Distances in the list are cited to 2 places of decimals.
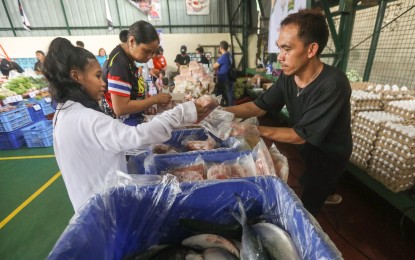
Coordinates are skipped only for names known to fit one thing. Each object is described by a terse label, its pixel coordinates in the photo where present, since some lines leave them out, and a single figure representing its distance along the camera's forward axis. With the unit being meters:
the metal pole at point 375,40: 3.52
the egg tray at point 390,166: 2.02
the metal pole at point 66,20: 11.87
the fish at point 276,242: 0.82
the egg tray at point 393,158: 1.97
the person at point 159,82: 6.04
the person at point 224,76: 6.80
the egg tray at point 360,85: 3.21
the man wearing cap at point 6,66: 7.24
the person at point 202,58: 8.64
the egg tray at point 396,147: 1.94
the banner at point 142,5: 11.93
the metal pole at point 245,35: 10.30
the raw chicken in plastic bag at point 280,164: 1.24
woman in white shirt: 1.07
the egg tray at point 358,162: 2.49
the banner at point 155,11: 12.10
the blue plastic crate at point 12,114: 4.46
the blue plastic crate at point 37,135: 4.79
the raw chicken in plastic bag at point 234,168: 1.24
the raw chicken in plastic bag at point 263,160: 1.14
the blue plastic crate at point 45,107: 5.30
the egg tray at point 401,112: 2.24
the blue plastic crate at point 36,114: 5.12
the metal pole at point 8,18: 11.73
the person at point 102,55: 11.00
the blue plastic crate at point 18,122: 4.58
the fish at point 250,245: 0.77
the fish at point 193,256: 0.84
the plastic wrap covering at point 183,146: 1.43
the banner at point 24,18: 11.59
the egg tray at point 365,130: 2.31
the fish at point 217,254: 0.84
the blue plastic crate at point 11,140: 4.77
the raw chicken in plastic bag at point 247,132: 1.61
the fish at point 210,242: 0.88
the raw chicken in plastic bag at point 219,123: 1.59
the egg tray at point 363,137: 2.34
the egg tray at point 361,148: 2.41
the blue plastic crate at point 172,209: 0.84
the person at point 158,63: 7.41
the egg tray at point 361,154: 2.43
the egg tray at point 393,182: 2.08
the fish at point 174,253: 0.86
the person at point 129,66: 1.87
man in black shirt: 1.49
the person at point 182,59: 9.01
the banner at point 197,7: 12.13
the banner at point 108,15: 11.77
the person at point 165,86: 5.78
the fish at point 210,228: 0.95
